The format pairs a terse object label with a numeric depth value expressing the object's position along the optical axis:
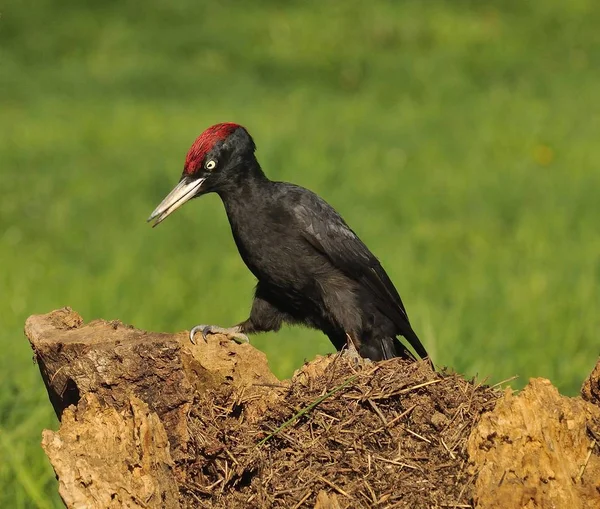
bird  9.35
